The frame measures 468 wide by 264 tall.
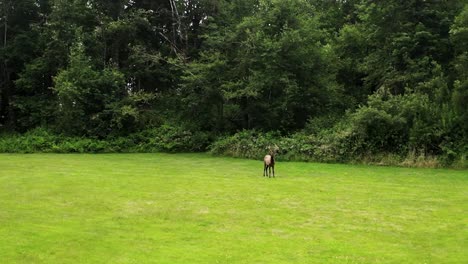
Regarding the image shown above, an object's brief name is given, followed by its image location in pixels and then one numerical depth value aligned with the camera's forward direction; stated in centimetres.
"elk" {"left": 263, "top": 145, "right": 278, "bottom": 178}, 1966
